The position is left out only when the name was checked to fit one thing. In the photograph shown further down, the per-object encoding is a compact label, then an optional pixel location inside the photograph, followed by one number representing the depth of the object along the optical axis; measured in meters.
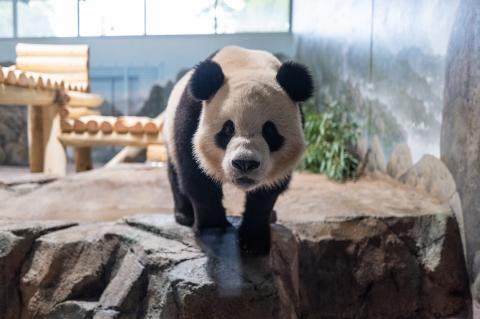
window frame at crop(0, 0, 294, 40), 5.62
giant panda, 2.09
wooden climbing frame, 6.09
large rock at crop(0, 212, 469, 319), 2.37
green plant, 5.37
